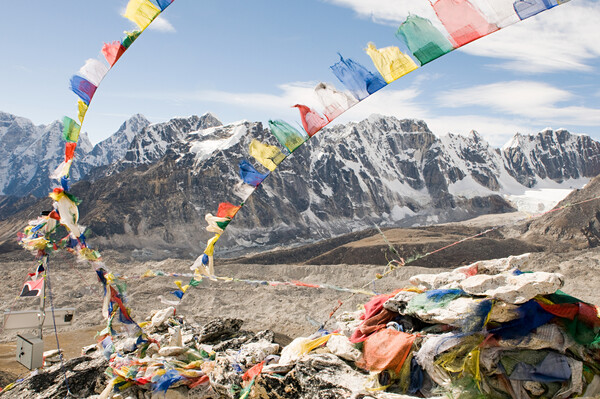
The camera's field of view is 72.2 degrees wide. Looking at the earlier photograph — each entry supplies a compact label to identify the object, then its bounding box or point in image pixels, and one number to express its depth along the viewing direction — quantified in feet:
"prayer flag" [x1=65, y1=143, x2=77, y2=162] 19.27
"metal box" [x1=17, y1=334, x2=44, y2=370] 21.22
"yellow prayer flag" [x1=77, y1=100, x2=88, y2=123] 17.72
